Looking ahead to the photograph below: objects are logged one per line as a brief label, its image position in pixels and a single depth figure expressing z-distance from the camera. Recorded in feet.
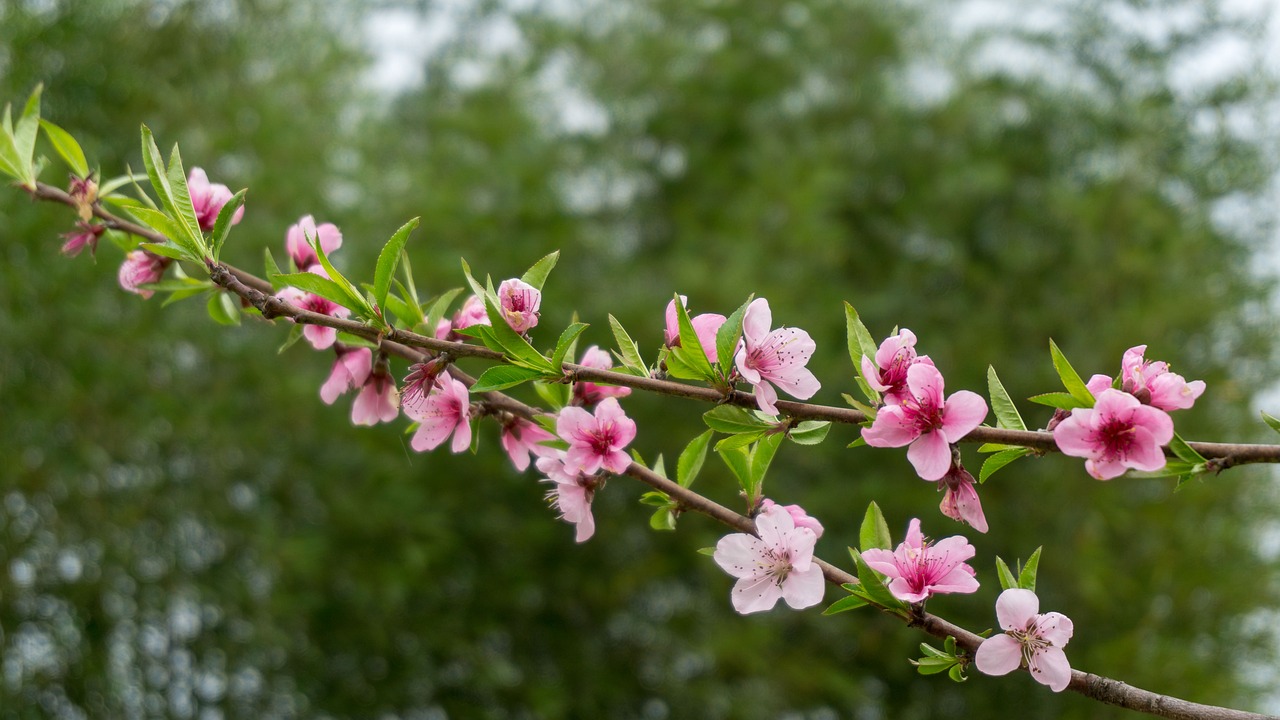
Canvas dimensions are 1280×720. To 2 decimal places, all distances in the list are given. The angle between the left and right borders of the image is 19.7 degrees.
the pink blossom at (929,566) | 3.72
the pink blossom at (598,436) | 3.79
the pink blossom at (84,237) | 3.94
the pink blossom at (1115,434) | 3.59
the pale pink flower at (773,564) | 3.74
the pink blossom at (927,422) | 3.65
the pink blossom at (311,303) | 3.93
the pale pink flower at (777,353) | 3.76
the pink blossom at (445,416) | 3.87
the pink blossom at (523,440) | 3.90
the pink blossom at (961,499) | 3.72
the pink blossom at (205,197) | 3.98
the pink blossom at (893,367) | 3.71
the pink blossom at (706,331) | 3.76
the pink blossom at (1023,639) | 3.68
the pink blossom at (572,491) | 3.85
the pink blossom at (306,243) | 4.02
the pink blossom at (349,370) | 3.95
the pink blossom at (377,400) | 3.95
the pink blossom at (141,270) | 3.99
